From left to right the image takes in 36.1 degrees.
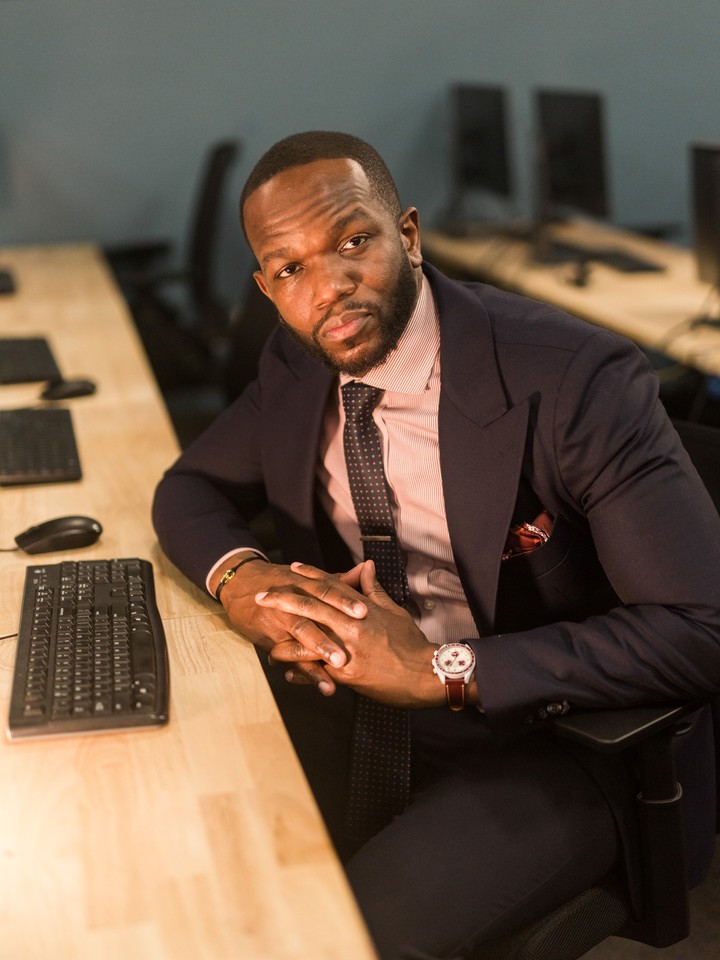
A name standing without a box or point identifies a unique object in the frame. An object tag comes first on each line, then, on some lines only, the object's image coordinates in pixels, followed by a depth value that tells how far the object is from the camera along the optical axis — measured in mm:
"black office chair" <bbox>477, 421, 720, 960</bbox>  1293
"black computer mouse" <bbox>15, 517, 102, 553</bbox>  1725
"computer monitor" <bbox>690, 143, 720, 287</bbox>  3014
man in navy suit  1294
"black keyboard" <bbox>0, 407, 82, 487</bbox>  2045
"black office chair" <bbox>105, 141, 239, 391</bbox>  3832
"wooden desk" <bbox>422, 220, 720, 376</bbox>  2954
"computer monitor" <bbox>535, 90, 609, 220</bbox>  3752
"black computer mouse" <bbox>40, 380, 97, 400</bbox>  2527
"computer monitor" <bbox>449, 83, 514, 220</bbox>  4191
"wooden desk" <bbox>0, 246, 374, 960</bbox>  949
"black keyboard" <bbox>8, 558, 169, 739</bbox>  1245
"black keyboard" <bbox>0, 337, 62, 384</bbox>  2643
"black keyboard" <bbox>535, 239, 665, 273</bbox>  3715
